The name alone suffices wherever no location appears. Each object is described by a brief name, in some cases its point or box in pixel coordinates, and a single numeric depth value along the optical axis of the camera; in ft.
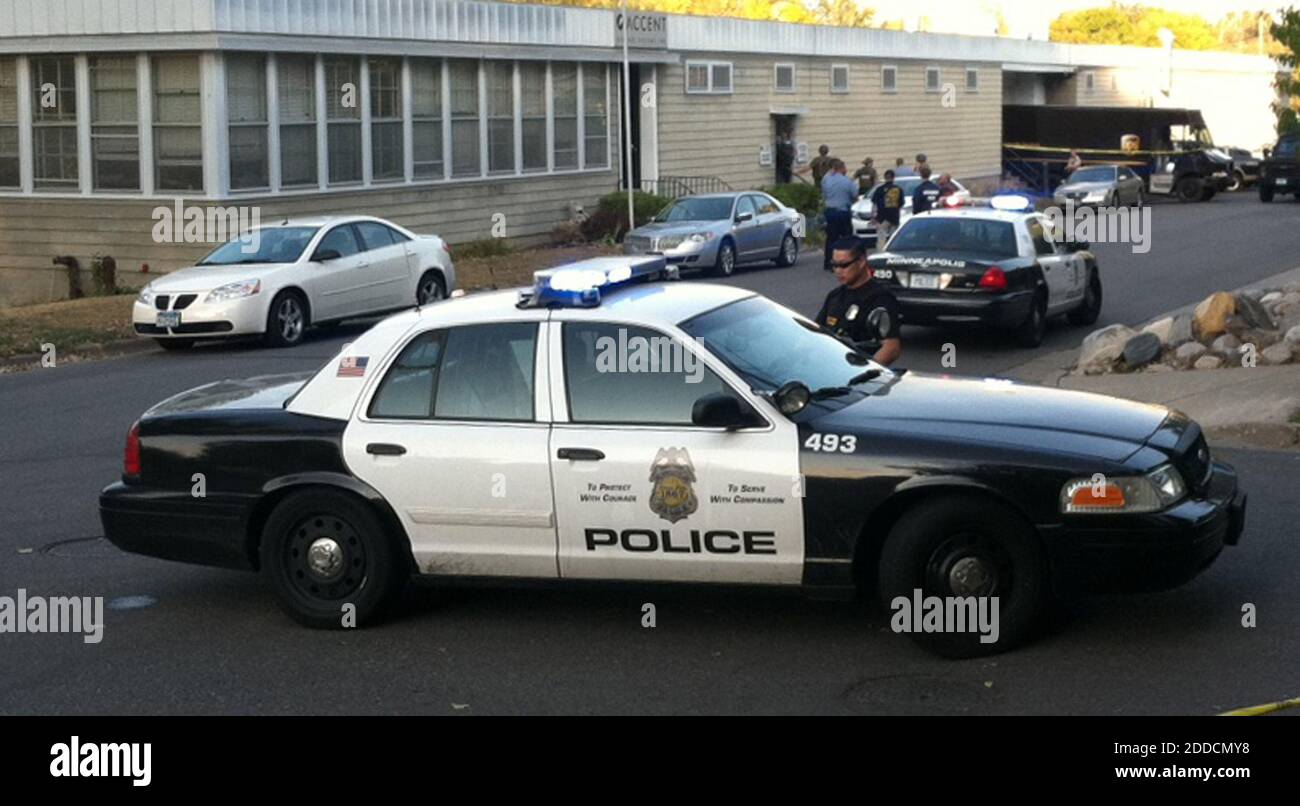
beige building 91.04
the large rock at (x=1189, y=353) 51.03
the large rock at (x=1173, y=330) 53.11
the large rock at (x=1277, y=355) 49.85
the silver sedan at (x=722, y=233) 91.45
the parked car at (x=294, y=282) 64.75
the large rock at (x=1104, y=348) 52.39
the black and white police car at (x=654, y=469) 23.09
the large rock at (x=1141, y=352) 51.67
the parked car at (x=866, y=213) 113.26
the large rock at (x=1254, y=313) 52.80
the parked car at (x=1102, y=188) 144.66
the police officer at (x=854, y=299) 34.91
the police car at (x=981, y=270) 57.57
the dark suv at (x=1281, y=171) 153.38
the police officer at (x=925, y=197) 93.76
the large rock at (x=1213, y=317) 52.26
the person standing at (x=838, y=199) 84.94
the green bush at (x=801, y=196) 127.95
